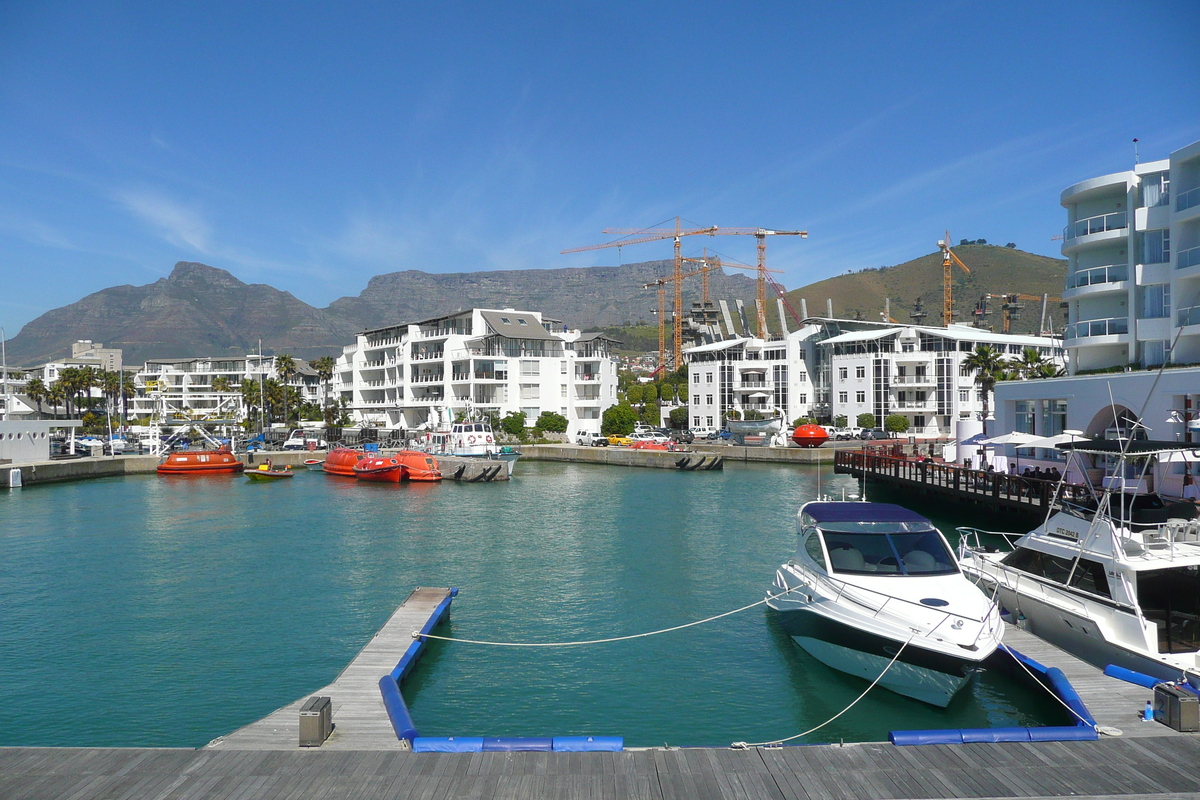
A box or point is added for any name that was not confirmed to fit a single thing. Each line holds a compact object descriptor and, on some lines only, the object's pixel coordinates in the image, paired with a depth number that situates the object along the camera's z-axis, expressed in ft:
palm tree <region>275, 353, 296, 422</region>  352.36
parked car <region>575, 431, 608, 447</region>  276.62
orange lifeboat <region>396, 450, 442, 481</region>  201.77
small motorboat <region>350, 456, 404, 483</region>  201.46
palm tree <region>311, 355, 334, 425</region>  363.76
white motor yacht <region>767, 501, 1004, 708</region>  46.14
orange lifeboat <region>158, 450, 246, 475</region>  224.94
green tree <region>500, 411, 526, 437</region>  279.08
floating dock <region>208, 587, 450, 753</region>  35.94
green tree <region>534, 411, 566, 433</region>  288.51
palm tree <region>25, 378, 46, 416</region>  341.33
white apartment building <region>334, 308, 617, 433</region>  291.58
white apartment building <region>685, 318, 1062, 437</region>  271.08
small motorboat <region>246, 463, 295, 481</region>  206.08
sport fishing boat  49.55
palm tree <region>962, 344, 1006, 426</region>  209.87
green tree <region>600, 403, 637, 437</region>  299.79
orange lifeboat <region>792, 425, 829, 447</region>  241.96
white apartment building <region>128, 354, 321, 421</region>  428.15
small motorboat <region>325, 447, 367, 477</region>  217.56
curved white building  108.99
